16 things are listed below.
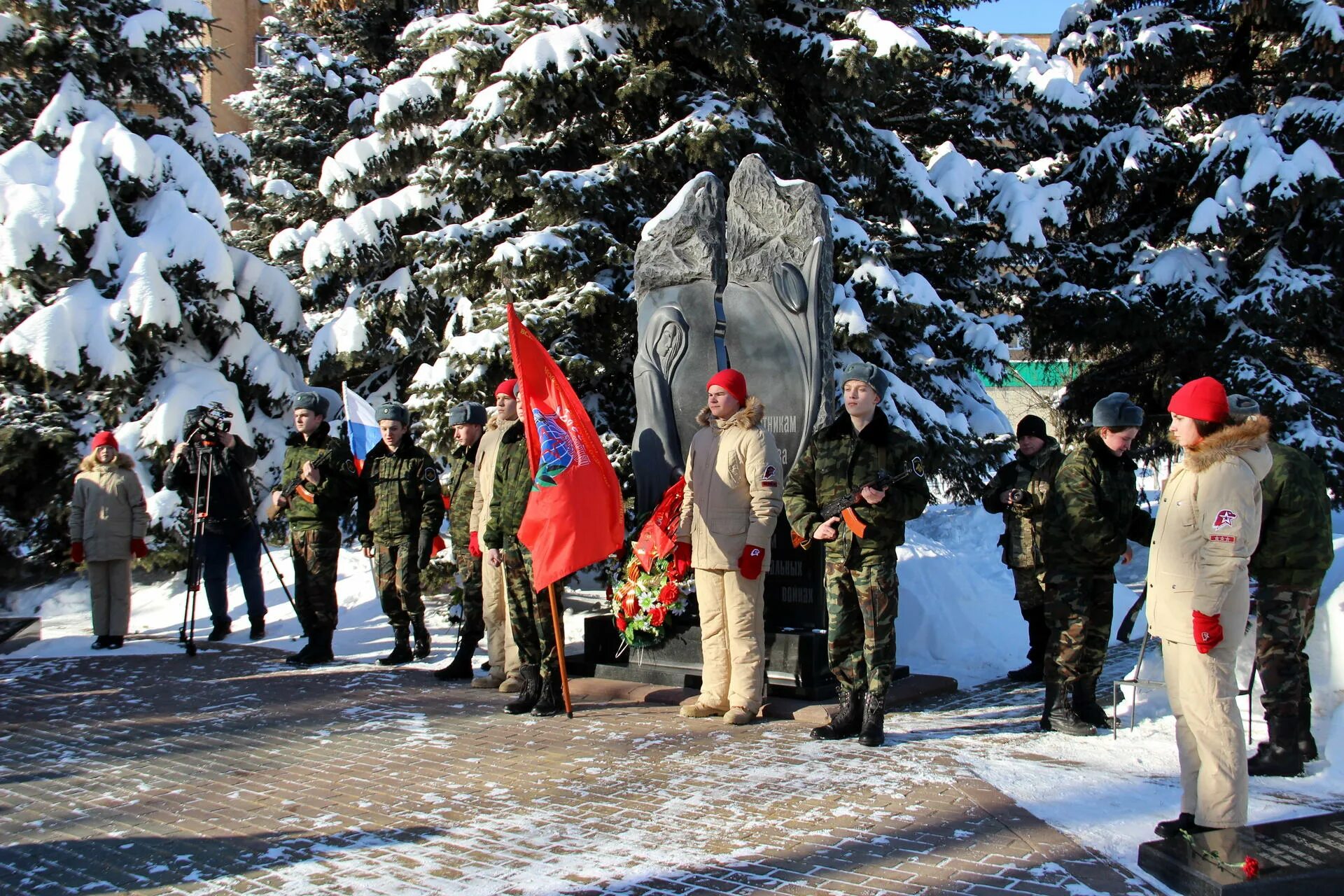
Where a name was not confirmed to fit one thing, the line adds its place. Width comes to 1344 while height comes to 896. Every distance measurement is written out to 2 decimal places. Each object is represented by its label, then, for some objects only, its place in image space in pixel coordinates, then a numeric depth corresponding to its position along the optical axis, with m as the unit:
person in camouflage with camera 7.78
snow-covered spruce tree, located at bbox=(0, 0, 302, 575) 12.39
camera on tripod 9.98
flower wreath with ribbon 7.64
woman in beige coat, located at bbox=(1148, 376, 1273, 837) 4.17
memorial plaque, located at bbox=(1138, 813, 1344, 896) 3.61
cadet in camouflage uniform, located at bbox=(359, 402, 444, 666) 8.82
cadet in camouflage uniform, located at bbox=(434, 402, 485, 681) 8.33
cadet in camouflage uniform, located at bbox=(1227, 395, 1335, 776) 5.32
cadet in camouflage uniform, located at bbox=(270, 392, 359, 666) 8.90
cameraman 9.98
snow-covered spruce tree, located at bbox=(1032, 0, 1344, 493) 15.36
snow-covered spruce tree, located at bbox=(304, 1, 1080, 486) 10.42
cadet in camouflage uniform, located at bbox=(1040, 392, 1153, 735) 6.16
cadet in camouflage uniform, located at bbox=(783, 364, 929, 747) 5.96
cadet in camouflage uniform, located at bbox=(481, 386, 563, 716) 7.09
